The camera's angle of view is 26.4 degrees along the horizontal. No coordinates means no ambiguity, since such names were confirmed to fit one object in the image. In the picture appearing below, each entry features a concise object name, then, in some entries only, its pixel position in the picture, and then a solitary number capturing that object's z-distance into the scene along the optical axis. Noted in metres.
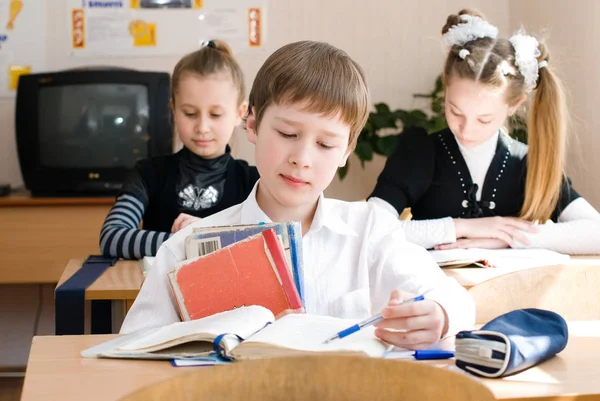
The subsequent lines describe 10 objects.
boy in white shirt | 1.86
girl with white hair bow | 2.63
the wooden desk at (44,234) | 3.47
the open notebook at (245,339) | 1.35
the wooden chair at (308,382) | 0.82
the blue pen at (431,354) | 1.48
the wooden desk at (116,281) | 2.22
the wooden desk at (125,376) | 1.25
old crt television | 3.58
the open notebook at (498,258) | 2.36
